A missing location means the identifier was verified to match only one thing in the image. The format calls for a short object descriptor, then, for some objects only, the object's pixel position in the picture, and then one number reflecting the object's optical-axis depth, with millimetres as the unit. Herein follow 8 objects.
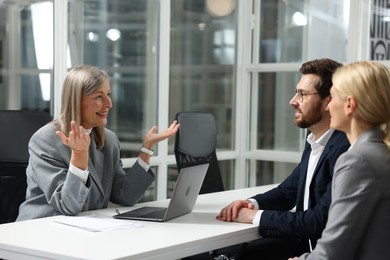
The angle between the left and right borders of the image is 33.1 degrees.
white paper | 2404
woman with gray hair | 2646
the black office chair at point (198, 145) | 3941
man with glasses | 2541
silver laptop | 2582
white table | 2068
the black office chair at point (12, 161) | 3082
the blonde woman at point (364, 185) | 1914
